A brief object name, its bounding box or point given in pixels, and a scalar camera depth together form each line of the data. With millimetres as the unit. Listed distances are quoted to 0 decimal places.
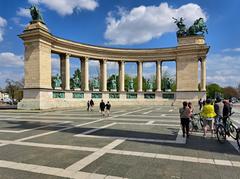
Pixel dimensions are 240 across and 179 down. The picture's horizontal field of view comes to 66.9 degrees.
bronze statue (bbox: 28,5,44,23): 29620
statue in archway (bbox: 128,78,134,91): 42335
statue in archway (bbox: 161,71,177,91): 40659
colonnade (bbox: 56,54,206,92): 33907
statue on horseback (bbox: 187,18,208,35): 37875
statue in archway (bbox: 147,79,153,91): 41638
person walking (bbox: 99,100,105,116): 18504
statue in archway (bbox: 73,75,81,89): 35583
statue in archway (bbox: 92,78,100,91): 38619
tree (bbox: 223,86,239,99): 108642
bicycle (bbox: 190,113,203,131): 10571
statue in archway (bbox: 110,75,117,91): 40723
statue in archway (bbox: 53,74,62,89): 32182
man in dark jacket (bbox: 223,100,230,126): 9968
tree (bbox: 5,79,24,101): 63049
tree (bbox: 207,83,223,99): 86030
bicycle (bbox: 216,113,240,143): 8215
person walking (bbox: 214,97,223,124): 9697
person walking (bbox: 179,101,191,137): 8982
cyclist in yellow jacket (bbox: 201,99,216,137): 9071
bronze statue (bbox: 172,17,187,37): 38195
